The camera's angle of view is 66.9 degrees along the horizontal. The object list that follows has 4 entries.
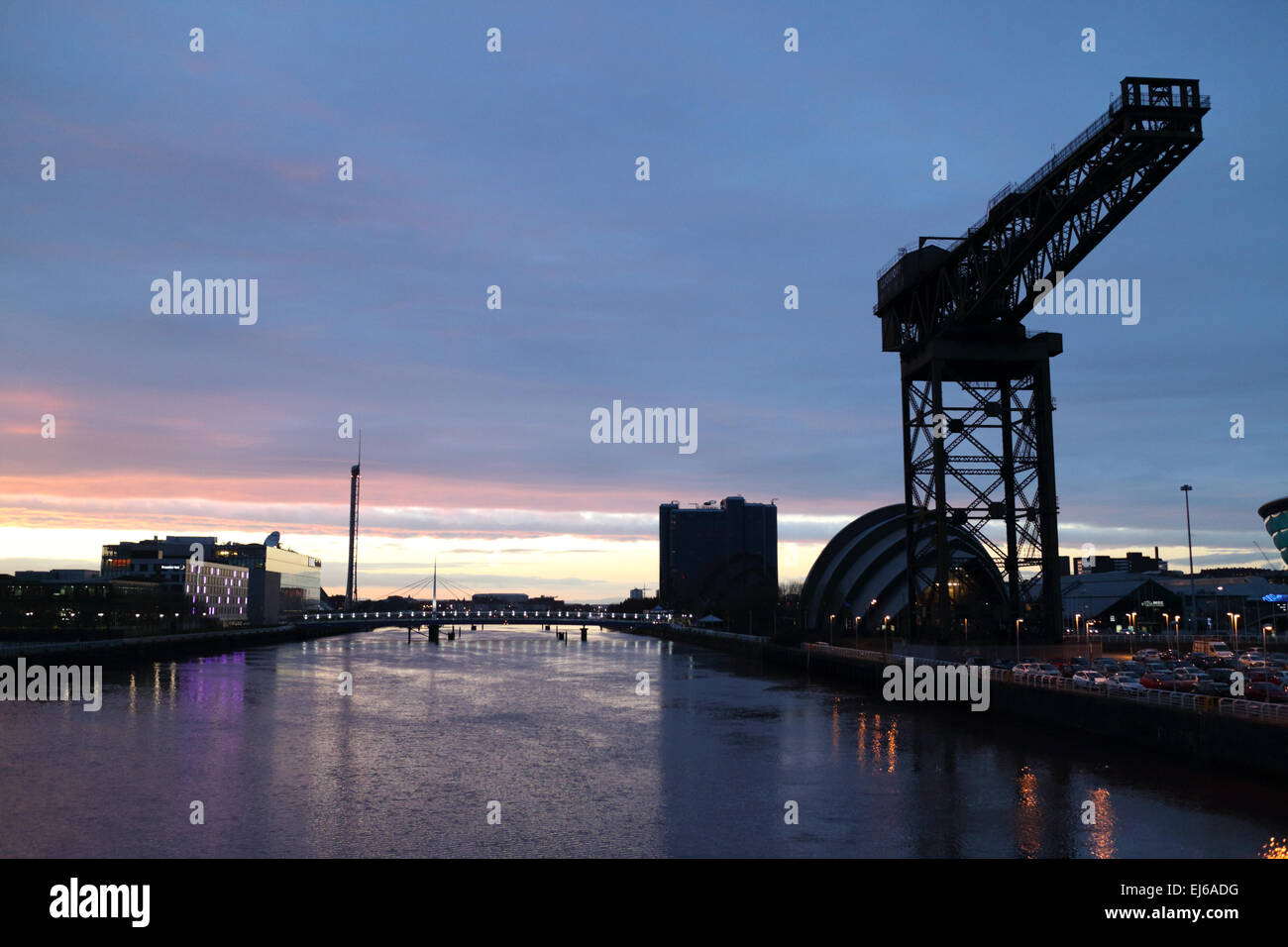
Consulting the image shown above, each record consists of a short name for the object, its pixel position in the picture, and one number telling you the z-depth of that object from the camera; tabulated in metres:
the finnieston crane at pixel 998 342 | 58.00
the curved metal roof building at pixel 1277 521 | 123.28
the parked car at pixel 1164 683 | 47.34
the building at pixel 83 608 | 125.75
